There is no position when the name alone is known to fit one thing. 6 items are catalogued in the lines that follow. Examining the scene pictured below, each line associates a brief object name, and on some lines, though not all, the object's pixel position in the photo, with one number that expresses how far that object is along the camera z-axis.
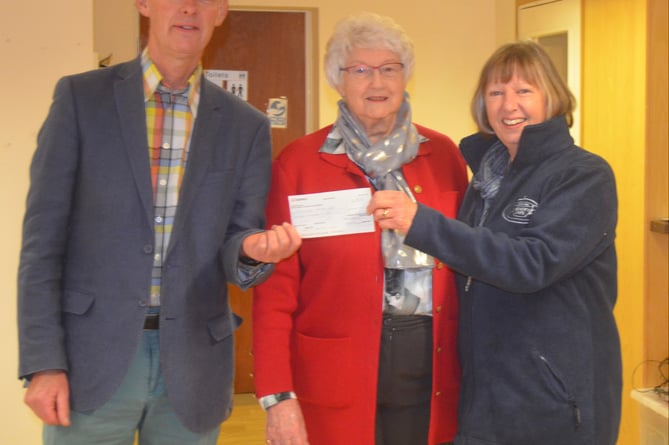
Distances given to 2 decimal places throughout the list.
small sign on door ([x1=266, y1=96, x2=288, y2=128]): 4.93
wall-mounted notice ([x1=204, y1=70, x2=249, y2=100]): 4.84
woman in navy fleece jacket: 1.72
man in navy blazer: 1.71
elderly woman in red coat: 1.99
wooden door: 4.84
